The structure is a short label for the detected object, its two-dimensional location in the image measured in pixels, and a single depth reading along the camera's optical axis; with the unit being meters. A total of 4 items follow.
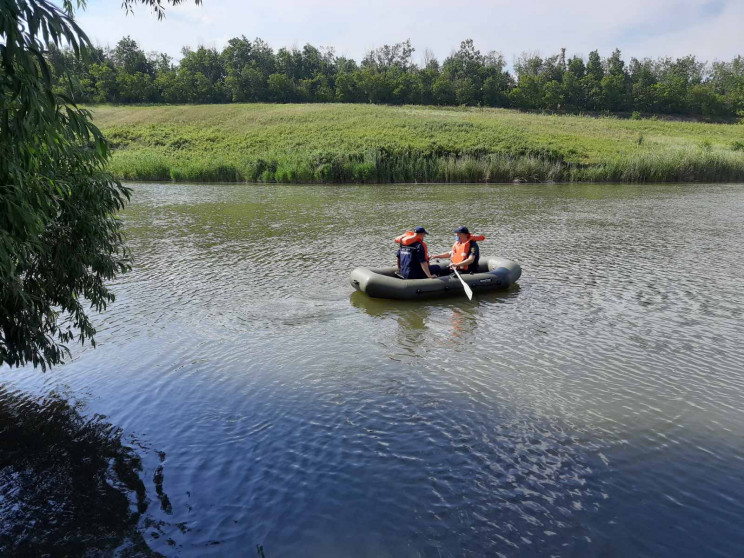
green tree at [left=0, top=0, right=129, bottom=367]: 3.03
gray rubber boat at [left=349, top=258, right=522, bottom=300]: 9.95
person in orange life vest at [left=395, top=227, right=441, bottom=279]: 10.30
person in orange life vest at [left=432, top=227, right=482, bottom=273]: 10.96
